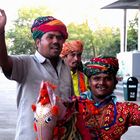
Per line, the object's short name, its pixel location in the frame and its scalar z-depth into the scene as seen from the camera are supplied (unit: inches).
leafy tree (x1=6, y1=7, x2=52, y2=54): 2294.5
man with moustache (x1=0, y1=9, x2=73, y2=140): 118.6
